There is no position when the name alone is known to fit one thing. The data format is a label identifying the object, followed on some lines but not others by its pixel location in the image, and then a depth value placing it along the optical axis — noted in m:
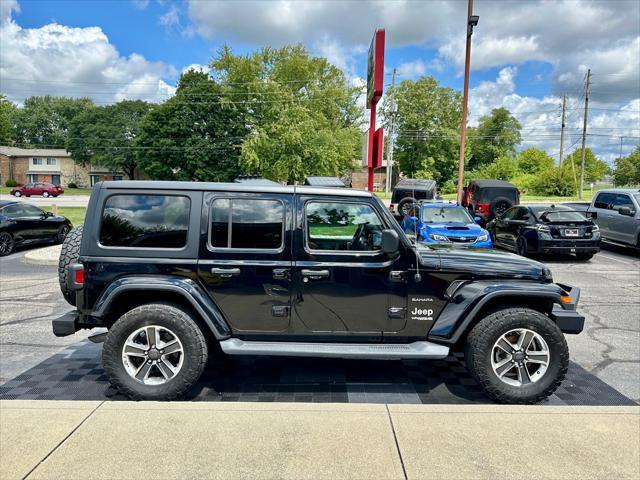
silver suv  12.98
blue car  11.35
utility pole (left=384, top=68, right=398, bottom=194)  46.59
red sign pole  9.01
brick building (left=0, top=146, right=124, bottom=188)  72.31
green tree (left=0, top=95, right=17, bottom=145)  44.91
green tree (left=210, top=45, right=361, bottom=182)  38.47
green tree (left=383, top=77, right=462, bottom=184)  60.00
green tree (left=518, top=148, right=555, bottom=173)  63.03
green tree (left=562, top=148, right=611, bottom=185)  73.12
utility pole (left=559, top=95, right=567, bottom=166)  51.81
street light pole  17.28
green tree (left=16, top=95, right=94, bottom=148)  91.50
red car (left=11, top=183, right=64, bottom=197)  50.44
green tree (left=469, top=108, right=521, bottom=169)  74.56
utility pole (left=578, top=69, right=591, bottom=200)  43.32
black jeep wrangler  3.75
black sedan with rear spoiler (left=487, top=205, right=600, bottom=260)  11.81
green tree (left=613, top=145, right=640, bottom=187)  65.75
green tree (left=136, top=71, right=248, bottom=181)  44.75
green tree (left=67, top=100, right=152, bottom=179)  67.00
